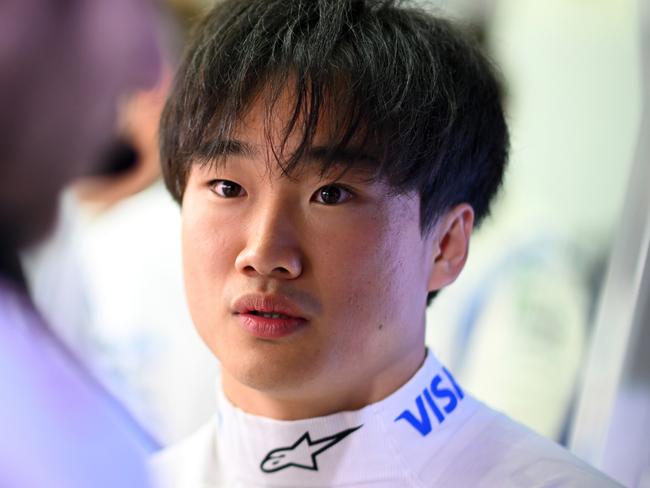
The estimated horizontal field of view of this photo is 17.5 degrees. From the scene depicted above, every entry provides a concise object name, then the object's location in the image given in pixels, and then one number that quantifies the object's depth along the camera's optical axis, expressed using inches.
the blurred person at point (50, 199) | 35.5
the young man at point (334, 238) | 44.0
